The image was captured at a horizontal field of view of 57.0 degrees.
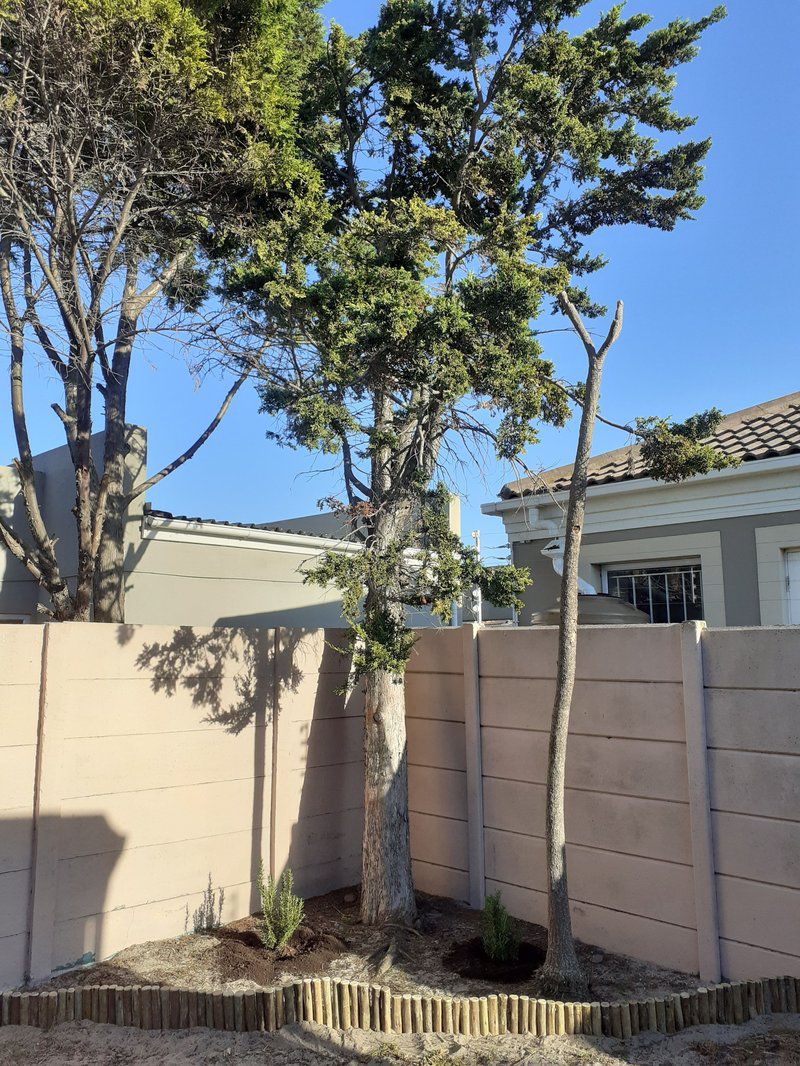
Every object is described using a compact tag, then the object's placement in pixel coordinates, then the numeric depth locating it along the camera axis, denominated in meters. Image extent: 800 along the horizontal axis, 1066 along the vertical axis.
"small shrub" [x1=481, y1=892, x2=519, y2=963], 4.32
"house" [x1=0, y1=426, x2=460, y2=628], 8.53
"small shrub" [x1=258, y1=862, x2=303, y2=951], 4.50
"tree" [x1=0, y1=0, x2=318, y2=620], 5.27
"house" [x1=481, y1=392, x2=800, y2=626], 6.79
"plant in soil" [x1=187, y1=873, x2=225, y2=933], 4.73
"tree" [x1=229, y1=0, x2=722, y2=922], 4.88
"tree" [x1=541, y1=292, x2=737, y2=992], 3.89
